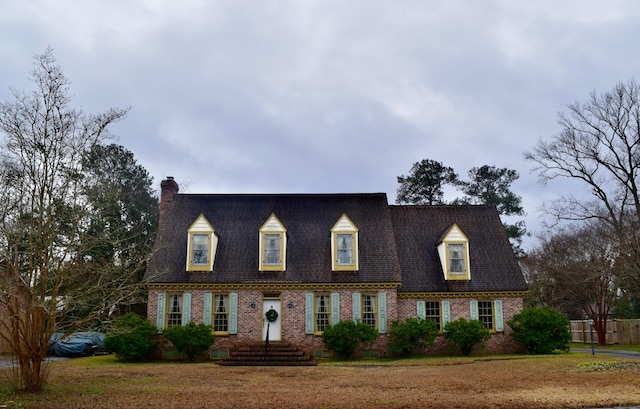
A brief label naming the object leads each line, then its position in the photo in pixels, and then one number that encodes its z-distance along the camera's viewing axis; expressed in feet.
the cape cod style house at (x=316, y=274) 82.74
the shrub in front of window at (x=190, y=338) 78.07
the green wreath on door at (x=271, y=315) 82.33
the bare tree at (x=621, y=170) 84.64
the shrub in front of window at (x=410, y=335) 78.84
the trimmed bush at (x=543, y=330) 80.12
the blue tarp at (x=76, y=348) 92.43
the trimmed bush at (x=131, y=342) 76.64
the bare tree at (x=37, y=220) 43.01
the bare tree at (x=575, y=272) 119.03
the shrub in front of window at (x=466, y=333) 80.23
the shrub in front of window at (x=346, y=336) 78.02
